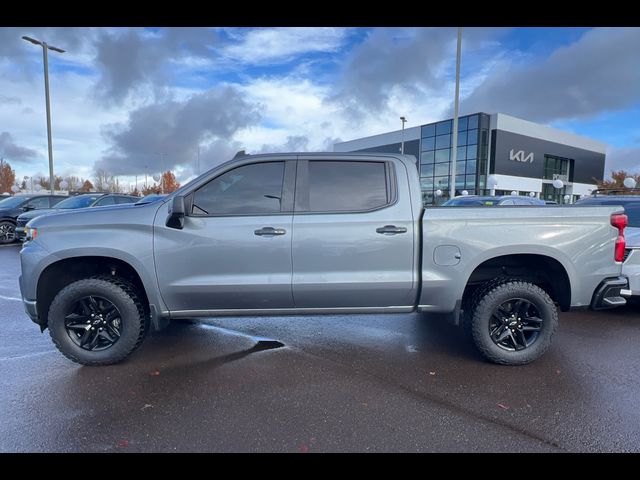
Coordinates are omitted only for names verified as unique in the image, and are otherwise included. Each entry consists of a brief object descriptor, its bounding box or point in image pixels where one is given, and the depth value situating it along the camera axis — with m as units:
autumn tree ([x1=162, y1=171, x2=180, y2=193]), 83.51
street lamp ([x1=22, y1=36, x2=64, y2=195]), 17.53
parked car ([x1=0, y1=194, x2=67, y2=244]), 12.13
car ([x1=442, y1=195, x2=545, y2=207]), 10.81
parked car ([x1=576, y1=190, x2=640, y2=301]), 4.76
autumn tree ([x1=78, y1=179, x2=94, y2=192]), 95.61
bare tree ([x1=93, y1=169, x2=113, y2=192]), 95.81
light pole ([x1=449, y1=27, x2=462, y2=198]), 14.67
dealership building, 36.50
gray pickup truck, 3.42
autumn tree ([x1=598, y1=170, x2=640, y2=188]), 45.47
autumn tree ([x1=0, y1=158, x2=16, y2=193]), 71.39
